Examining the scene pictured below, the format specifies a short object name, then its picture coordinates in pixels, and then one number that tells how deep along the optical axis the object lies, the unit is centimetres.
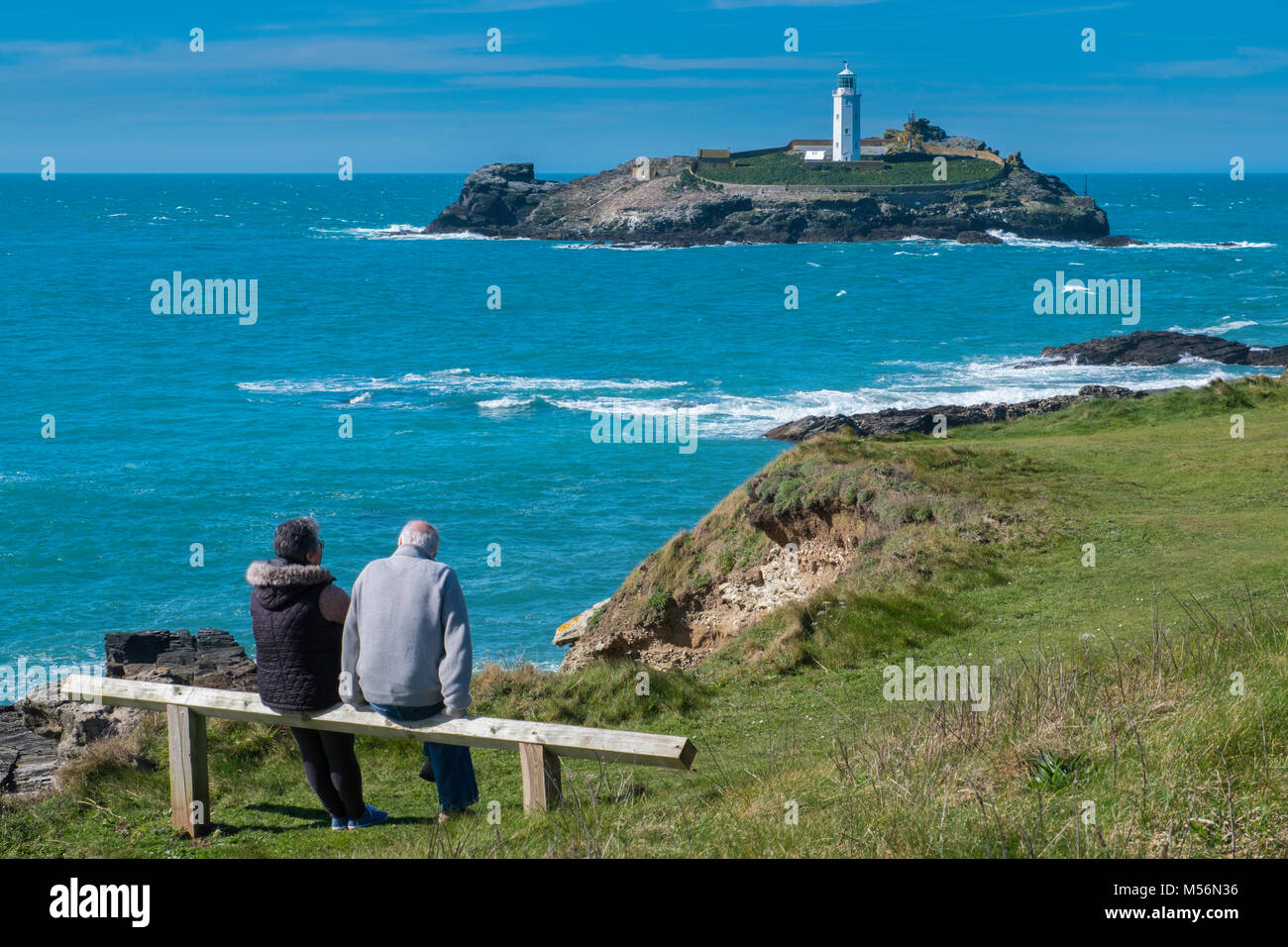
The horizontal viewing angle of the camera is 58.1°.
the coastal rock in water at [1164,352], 5756
